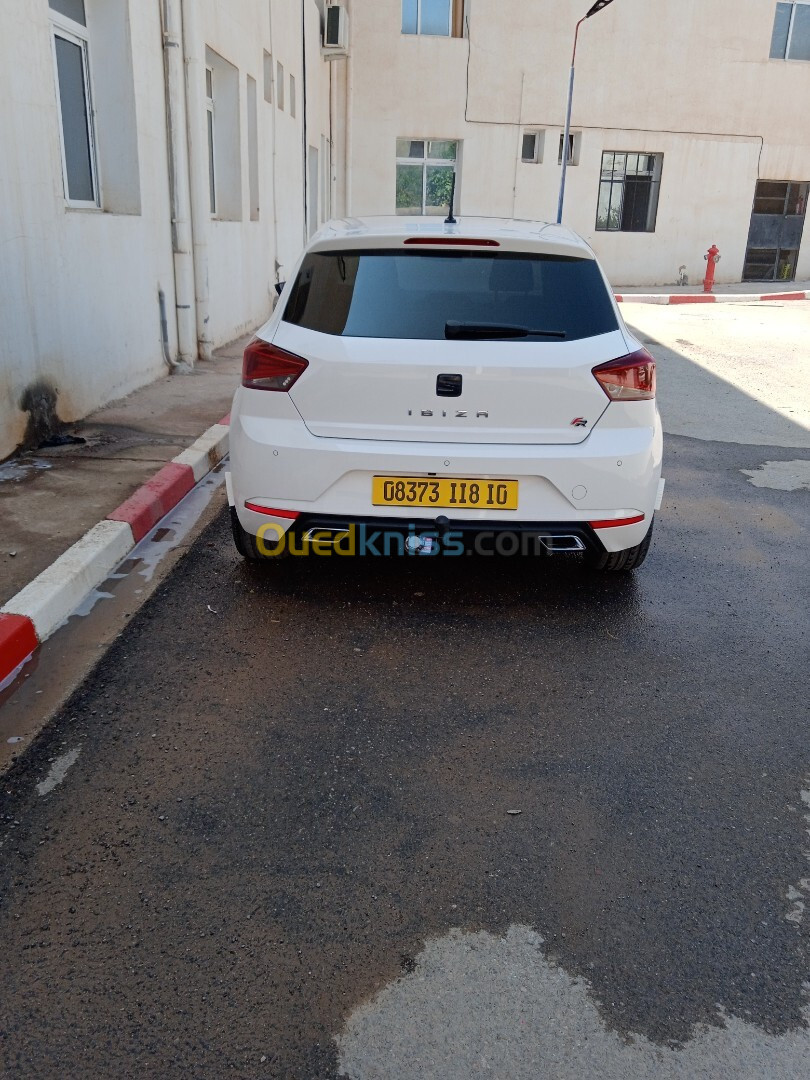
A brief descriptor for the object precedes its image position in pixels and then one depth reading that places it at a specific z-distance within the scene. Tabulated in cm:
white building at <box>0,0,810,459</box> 644
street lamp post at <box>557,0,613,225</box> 1869
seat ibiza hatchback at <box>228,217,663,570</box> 378
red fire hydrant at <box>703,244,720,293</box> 2308
